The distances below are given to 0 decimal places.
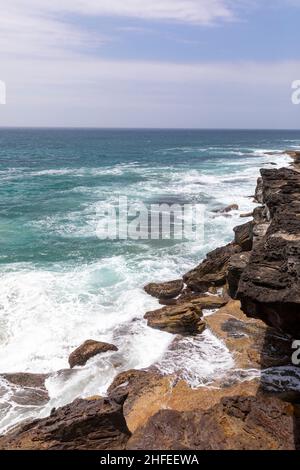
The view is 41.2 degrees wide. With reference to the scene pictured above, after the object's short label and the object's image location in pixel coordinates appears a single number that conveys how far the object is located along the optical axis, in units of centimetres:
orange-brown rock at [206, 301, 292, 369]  1458
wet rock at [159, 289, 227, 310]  1953
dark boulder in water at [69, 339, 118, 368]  1608
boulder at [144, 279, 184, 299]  2133
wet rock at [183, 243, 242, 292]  2194
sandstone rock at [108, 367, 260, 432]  1254
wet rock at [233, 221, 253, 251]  2331
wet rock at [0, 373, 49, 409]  1418
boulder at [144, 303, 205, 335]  1748
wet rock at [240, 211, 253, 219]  3600
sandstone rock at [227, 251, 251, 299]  1748
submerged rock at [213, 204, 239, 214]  3859
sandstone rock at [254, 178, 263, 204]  3941
